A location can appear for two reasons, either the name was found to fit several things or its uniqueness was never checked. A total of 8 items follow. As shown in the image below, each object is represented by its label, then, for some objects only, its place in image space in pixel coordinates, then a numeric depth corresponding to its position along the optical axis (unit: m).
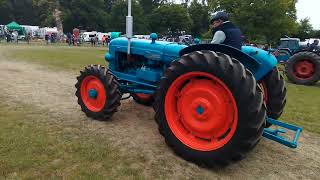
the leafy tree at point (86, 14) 45.66
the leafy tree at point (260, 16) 20.27
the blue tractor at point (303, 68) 9.27
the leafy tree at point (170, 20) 47.03
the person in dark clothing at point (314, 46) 11.09
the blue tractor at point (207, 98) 2.80
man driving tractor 3.37
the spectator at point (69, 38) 28.19
